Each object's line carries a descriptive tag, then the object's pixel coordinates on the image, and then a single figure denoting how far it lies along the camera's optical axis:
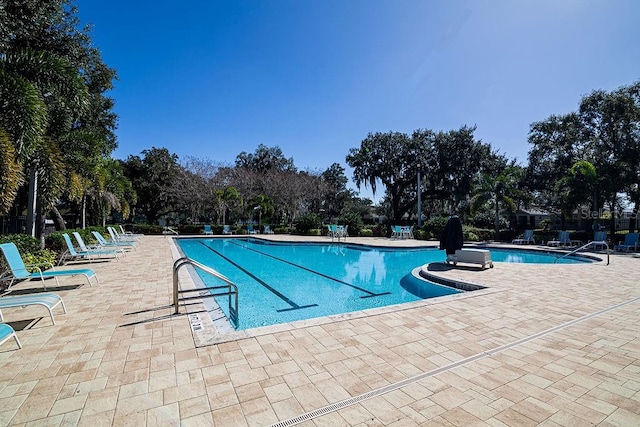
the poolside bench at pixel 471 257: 8.70
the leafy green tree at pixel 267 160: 41.09
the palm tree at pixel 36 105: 5.91
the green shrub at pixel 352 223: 23.47
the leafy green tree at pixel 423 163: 26.34
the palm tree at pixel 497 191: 19.58
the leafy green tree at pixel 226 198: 25.19
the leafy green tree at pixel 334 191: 33.69
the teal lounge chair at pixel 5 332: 2.61
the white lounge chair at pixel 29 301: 3.35
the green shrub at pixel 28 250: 6.51
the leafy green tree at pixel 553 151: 20.98
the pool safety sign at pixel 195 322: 3.84
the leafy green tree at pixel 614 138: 16.92
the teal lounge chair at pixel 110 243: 10.00
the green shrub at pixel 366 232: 23.39
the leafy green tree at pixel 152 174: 31.59
